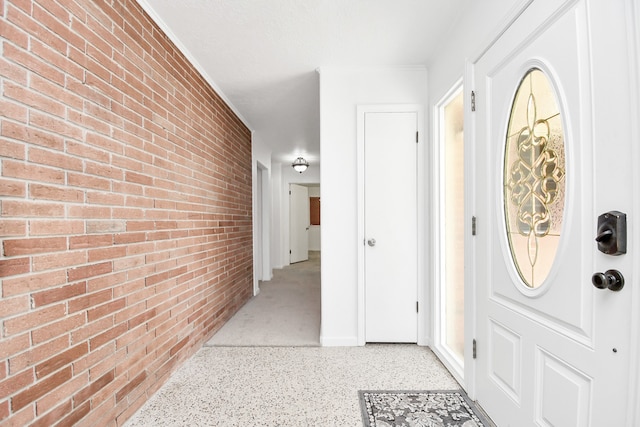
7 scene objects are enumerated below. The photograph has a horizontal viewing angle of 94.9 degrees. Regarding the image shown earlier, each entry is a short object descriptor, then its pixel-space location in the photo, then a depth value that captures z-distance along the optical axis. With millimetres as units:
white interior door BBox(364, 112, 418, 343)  2627
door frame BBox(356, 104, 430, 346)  2604
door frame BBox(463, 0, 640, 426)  859
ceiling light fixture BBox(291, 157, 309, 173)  6055
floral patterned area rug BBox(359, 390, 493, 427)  1628
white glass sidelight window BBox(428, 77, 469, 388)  2430
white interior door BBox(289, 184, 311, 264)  7717
